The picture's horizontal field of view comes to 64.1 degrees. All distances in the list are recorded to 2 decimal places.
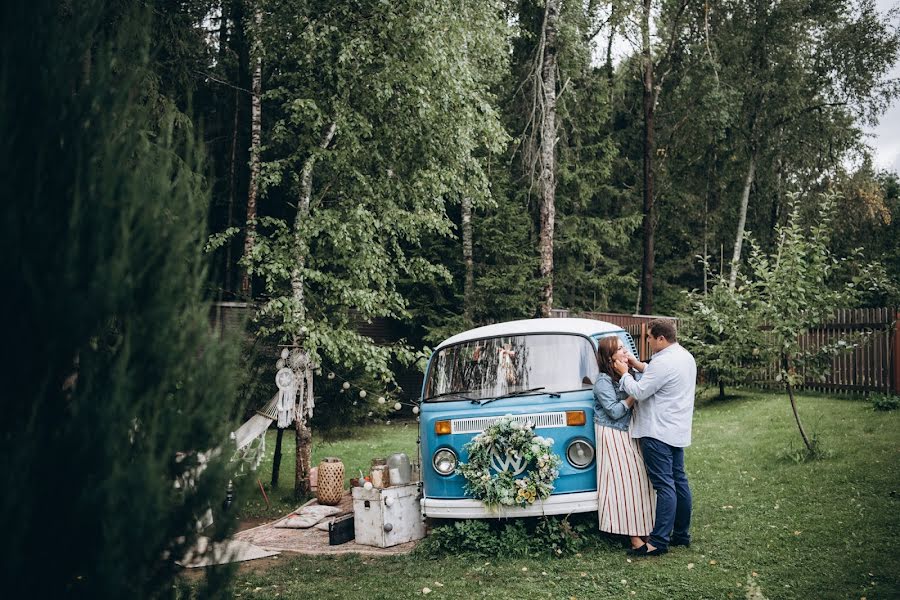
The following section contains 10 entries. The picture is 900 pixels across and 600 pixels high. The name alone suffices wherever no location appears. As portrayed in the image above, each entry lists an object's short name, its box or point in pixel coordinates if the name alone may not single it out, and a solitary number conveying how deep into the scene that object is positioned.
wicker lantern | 10.44
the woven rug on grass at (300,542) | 7.97
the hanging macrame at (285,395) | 10.40
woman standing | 6.89
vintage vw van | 7.13
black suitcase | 8.29
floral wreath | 7.01
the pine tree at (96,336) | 2.33
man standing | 6.71
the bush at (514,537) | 7.10
